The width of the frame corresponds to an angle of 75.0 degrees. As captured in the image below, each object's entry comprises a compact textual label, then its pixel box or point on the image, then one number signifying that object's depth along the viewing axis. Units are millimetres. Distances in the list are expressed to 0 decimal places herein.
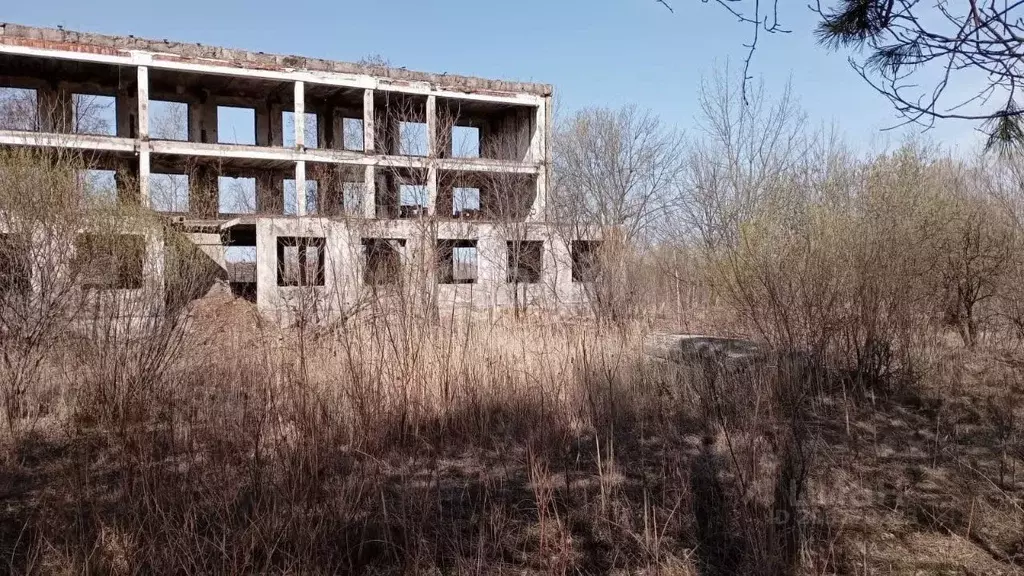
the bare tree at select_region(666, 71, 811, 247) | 21984
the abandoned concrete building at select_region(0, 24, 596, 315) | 18375
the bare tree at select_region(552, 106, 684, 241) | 27812
